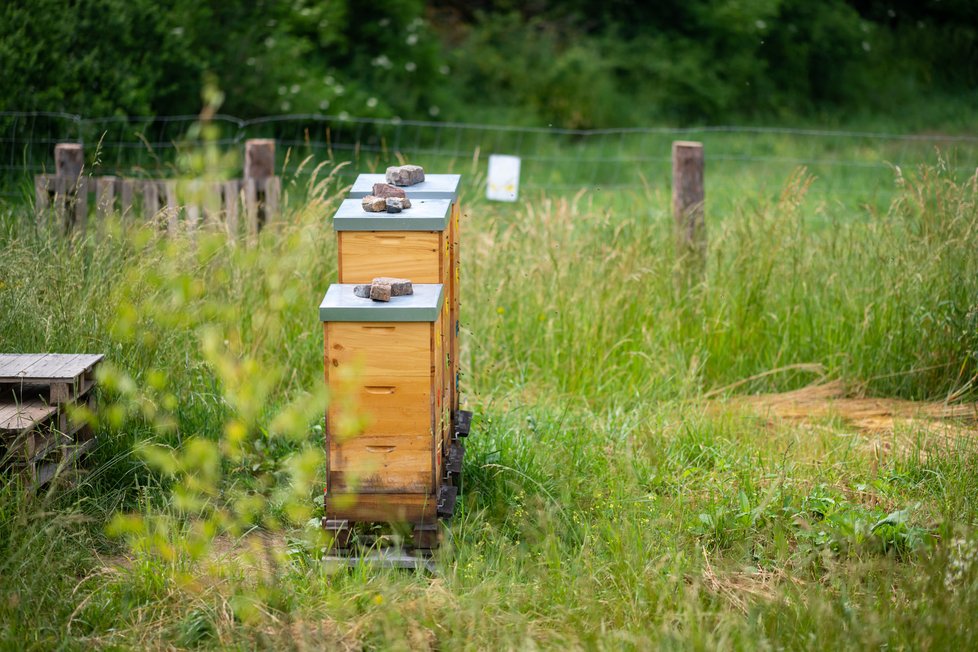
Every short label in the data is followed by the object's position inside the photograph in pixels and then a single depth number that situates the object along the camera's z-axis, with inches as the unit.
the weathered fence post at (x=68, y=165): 561.6
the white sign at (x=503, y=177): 553.9
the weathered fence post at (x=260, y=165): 570.6
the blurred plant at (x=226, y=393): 274.4
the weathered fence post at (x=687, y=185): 510.0
